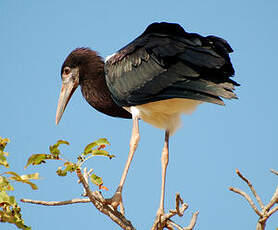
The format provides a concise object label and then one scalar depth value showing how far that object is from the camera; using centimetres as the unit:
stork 1011
